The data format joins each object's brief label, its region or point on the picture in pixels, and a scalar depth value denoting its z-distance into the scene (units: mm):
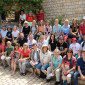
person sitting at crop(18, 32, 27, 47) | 7584
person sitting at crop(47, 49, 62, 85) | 5477
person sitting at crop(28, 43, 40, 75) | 6167
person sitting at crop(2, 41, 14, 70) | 6917
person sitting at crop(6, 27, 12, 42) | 8438
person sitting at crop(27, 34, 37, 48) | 7349
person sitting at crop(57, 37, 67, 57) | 6570
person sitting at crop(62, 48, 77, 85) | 5086
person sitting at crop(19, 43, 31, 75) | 6305
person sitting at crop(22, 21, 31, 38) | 8456
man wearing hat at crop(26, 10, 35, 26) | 9398
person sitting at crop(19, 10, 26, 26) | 10062
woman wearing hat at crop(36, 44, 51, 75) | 5918
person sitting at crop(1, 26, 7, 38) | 8859
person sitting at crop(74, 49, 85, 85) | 4891
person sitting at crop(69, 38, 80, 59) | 6207
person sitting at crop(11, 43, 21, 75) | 6568
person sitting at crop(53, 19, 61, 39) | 7843
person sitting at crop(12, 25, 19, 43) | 8430
